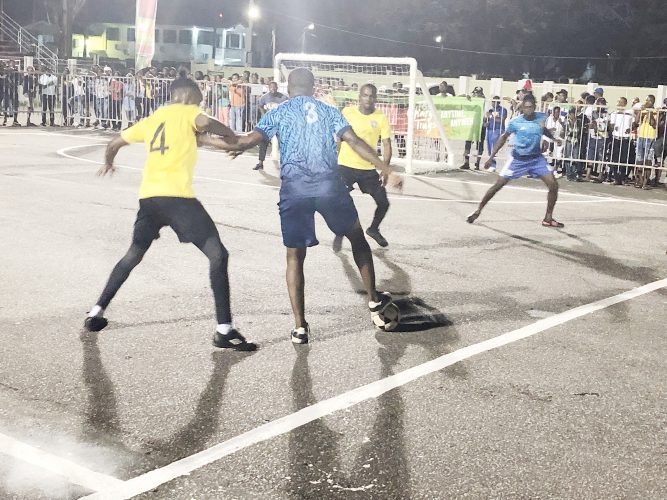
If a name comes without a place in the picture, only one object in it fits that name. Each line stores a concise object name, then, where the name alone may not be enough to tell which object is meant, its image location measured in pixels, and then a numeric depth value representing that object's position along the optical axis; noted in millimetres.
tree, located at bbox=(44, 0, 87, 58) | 48000
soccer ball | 6809
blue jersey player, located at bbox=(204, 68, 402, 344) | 6375
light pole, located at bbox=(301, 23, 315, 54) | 61716
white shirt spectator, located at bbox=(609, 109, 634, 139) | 17594
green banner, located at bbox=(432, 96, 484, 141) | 19969
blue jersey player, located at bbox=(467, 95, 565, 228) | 11758
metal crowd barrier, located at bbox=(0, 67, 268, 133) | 23328
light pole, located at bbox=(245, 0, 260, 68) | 55031
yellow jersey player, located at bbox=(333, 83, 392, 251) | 10203
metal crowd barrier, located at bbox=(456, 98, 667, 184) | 17344
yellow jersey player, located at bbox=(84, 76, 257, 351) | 6215
